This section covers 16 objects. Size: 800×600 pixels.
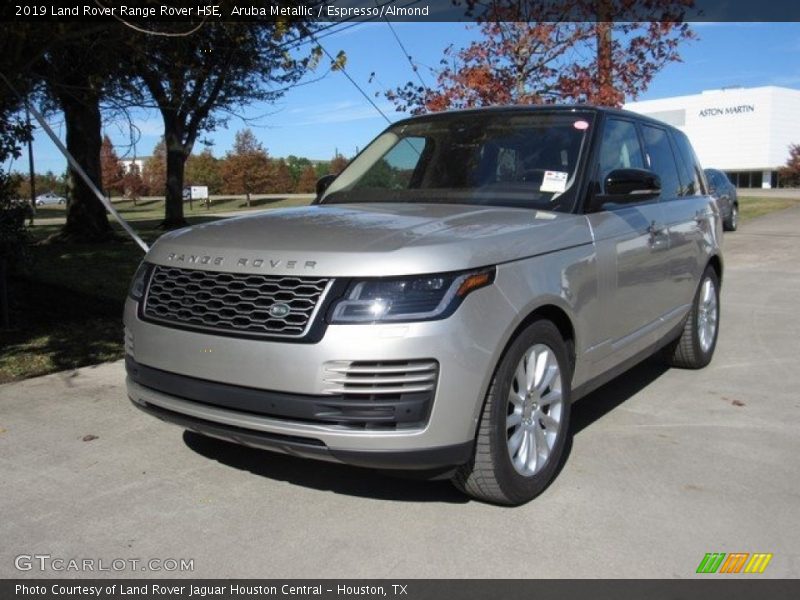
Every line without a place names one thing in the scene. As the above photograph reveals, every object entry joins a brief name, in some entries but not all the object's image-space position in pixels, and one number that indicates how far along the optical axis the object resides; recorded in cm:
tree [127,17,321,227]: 732
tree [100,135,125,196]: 6756
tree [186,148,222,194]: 7200
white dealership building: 9606
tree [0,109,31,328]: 742
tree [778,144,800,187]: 7644
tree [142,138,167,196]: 7300
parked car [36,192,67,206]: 8650
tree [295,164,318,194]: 7675
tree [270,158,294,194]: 6506
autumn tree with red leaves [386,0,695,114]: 1105
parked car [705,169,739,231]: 1891
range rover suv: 304
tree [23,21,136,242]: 650
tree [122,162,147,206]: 7182
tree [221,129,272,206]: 6112
